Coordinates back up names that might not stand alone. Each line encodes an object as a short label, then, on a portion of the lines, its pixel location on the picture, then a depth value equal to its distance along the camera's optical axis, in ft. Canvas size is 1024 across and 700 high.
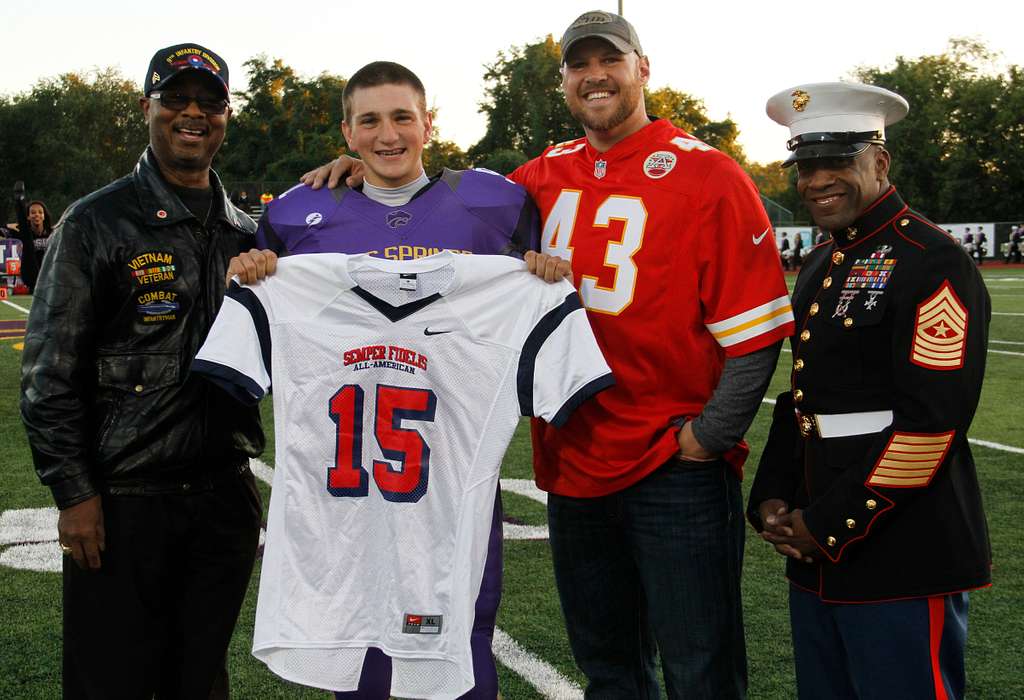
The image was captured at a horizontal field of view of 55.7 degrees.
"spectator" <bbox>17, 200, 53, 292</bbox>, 40.96
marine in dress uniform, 7.72
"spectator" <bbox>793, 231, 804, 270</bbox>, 127.25
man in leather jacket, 9.02
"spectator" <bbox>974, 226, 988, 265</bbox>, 128.88
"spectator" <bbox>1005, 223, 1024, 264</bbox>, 134.31
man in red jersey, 8.99
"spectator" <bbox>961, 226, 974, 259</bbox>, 140.36
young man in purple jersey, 9.34
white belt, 8.14
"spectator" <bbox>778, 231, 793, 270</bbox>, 133.18
